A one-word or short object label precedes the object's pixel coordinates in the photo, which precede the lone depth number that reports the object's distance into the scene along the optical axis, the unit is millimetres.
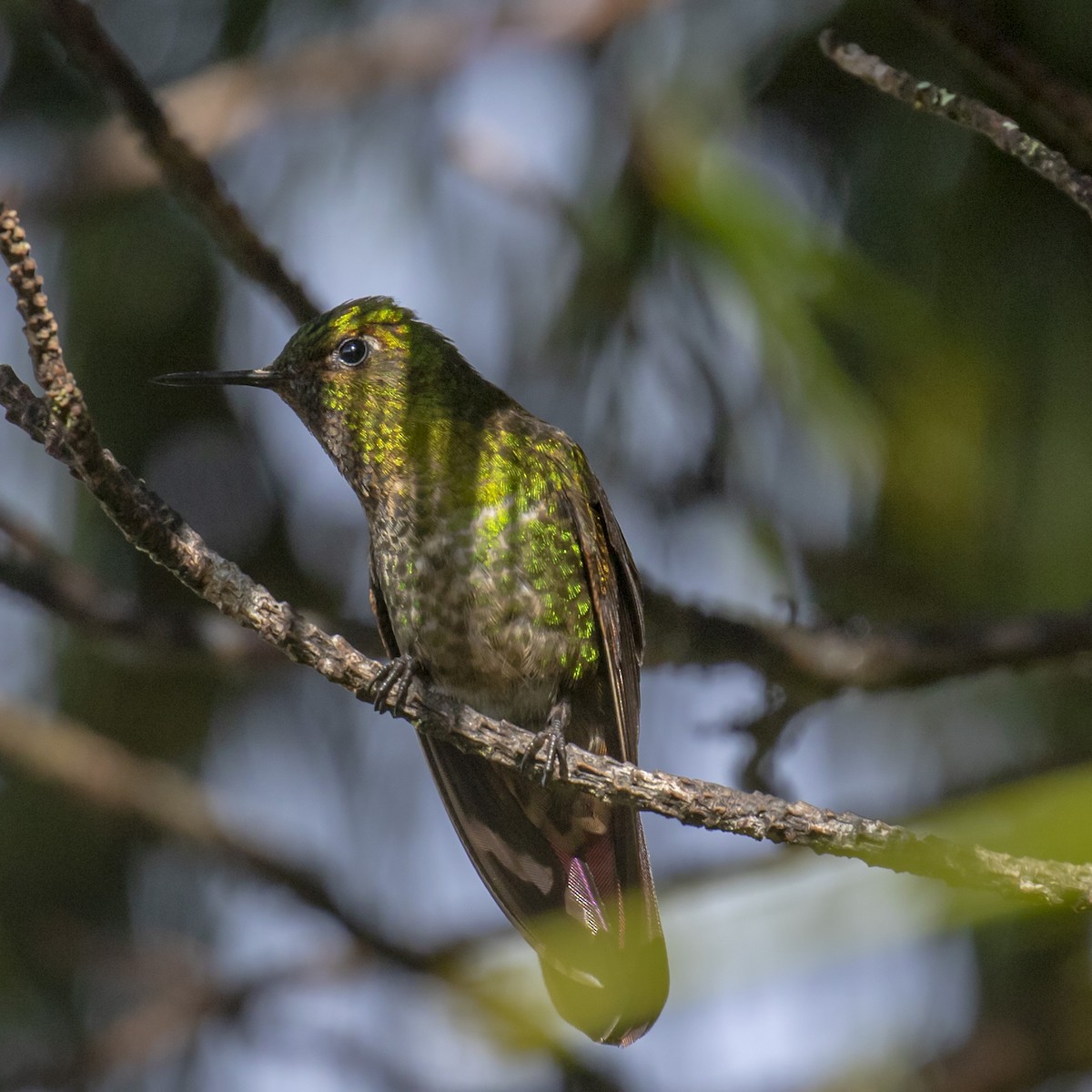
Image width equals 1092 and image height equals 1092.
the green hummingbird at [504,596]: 6156
